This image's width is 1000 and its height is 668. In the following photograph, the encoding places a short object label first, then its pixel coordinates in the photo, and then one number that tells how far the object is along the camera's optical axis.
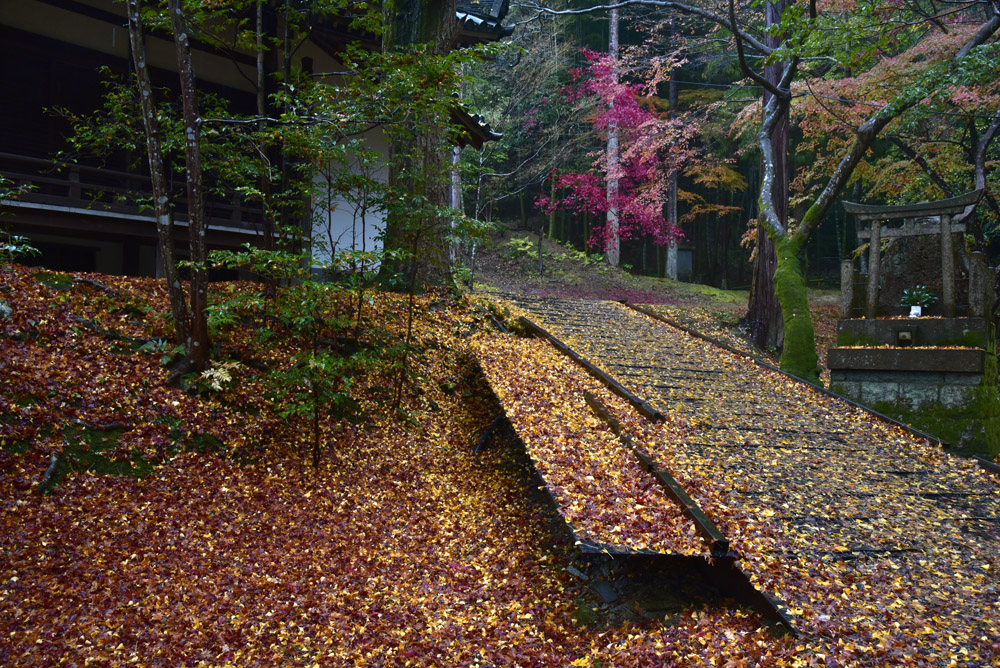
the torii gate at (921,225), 7.77
